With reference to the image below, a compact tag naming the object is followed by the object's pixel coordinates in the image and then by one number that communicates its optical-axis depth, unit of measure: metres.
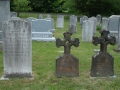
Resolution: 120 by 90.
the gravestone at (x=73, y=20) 19.17
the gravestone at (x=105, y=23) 16.09
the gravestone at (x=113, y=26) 13.92
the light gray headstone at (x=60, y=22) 21.84
